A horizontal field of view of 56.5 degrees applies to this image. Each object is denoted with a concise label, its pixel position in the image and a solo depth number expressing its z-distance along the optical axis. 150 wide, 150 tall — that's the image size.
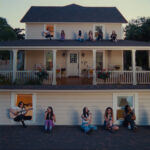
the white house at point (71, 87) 8.70
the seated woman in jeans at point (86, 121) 7.79
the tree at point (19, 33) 40.35
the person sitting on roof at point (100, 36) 12.14
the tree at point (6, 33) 30.49
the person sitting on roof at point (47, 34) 12.48
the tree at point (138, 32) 20.10
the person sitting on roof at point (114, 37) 11.43
